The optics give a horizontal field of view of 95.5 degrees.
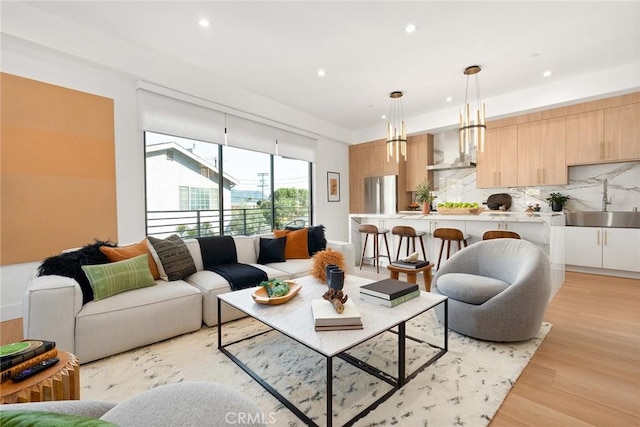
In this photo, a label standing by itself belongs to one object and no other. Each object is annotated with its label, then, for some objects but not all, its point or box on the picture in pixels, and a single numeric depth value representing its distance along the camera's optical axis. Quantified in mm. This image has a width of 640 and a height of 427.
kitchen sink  4223
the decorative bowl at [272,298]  1925
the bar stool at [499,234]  3385
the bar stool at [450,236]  3823
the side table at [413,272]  2957
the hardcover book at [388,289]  1873
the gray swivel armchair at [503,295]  2188
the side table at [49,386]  1051
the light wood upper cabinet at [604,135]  4059
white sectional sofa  1883
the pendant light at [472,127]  3572
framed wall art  6578
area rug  1546
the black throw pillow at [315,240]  3826
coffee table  1428
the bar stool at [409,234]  4285
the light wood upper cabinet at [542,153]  4609
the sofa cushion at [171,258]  2715
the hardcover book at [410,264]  2986
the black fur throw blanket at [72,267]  2178
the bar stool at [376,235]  4766
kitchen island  3447
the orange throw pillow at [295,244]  3688
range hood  5527
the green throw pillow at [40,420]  557
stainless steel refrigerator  6242
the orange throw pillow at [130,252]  2488
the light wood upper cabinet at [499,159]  5059
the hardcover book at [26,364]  1102
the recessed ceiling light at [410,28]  3026
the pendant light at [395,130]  4320
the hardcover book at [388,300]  1853
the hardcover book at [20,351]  1124
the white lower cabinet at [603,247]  4008
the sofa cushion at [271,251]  3496
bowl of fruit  4156
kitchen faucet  4516
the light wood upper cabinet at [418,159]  6165
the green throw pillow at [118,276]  2191
